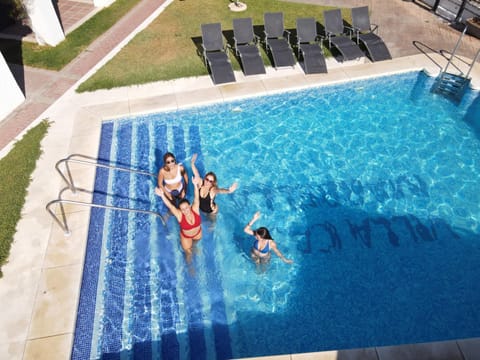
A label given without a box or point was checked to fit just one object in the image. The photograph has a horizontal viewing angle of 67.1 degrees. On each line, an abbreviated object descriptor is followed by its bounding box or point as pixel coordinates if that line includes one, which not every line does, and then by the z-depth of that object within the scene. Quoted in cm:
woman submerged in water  639
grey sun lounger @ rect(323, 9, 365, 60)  1220
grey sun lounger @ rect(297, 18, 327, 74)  1200
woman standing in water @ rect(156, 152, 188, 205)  717
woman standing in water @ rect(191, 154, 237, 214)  702
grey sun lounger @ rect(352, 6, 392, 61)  1255
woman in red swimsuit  622
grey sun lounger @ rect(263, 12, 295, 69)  1204
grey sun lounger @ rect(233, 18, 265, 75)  1180
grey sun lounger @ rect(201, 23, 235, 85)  1167
